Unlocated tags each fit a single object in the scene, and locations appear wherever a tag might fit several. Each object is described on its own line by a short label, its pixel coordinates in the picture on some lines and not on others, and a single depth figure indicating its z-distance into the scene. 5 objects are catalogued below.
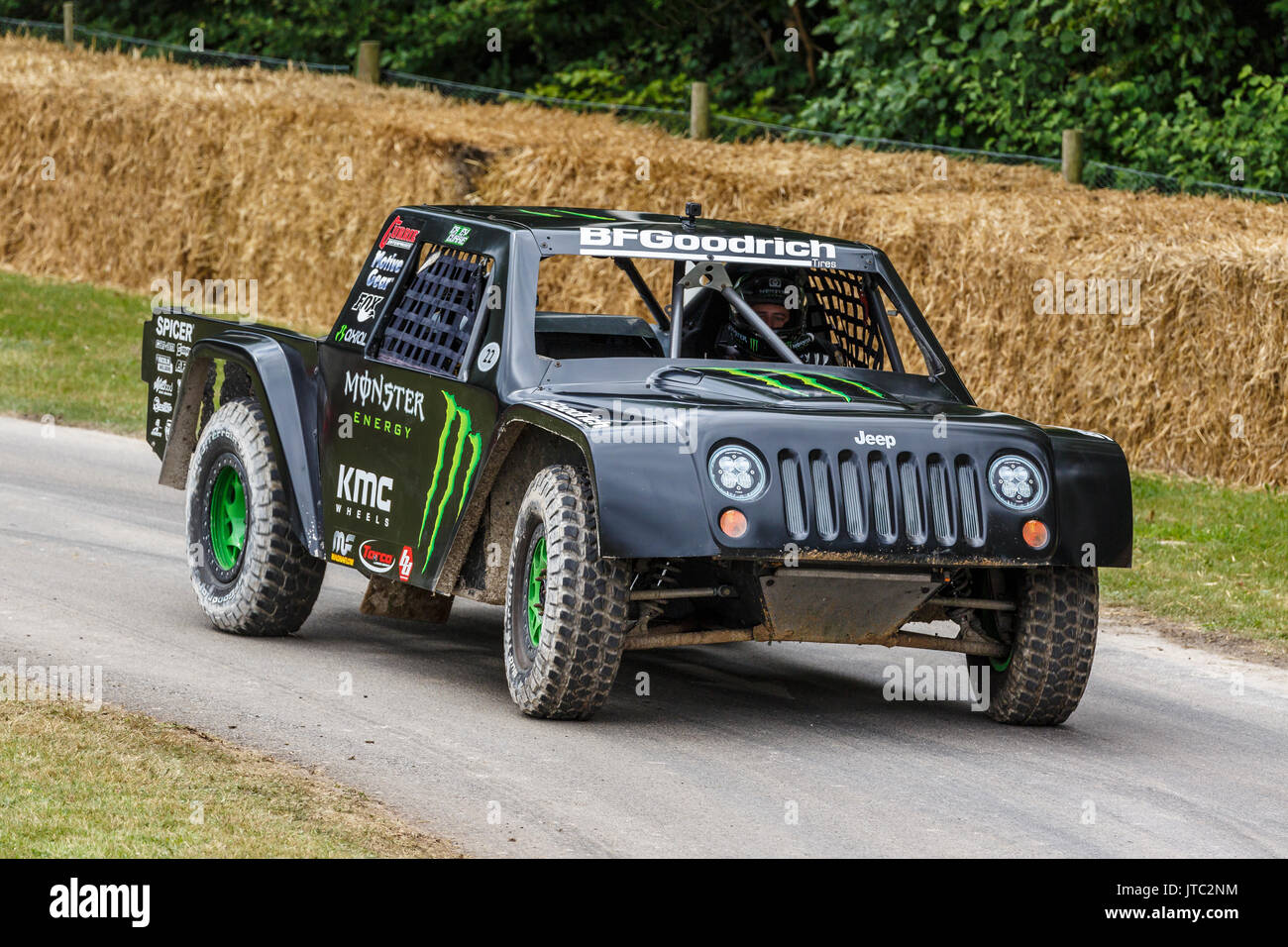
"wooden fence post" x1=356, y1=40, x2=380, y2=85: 25.09
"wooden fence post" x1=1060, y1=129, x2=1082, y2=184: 19.14
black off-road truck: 7.21
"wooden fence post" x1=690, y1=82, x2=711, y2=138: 22.27
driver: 8.83
